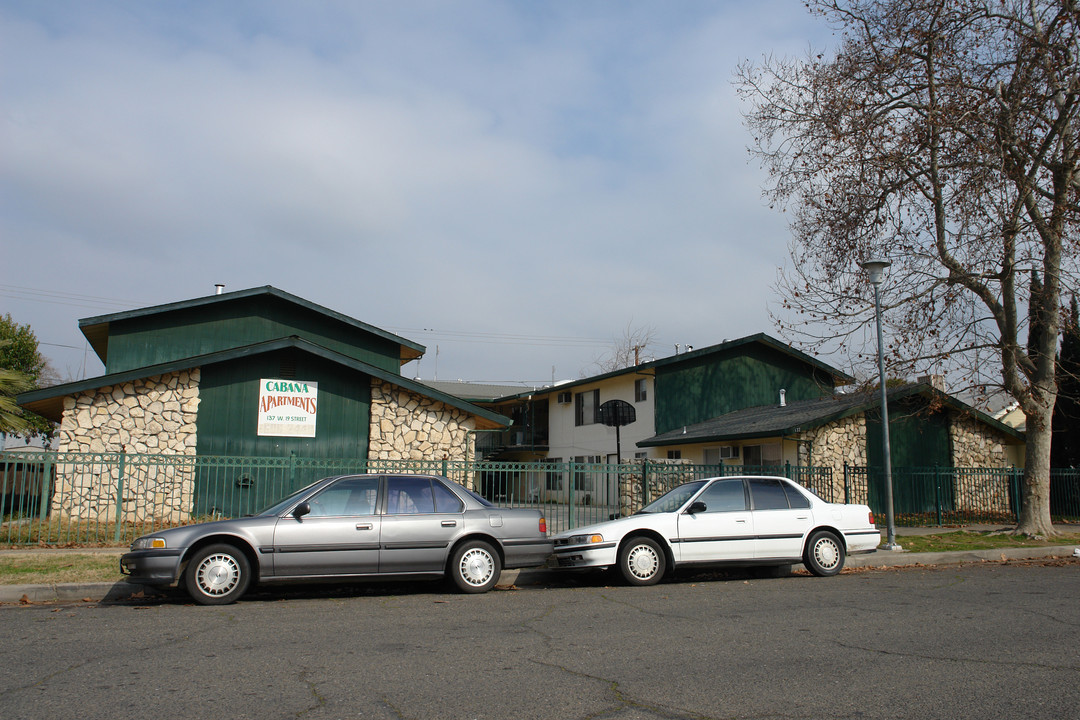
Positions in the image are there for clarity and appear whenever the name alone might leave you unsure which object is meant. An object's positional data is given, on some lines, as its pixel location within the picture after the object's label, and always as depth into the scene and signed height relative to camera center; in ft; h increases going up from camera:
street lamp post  49.88 +4.98
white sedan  36.94 -2.95
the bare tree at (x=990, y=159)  54.39 +21.58
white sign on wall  63.98 +4.88
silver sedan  30.42 -2.82
